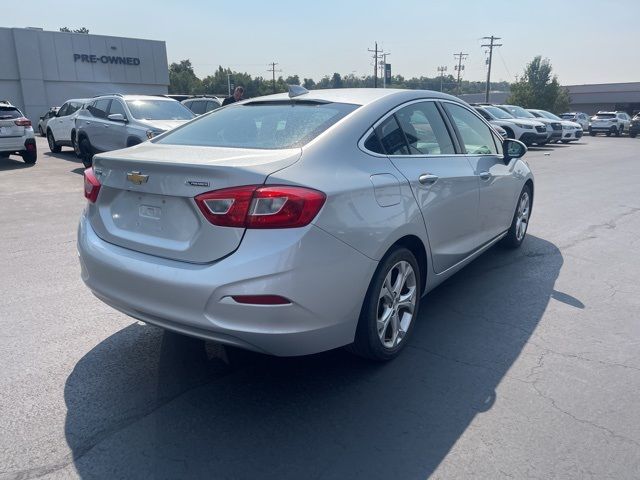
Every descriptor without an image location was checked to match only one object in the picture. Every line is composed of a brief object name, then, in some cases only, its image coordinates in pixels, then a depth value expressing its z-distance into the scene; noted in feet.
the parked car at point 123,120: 38.24
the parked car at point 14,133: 43.19
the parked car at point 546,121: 78.33
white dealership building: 120.37
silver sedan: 8.75
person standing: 40.06
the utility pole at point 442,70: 328.70
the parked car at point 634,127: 117.80
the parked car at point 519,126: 70.79
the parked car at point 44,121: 69.97
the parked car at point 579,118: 125.44
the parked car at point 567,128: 83.87
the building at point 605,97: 200.95
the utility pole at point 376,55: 208.93
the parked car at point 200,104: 60.97
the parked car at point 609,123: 120.65
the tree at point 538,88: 170.60
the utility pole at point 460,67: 299.38
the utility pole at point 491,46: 216.25
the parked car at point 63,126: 53.78
